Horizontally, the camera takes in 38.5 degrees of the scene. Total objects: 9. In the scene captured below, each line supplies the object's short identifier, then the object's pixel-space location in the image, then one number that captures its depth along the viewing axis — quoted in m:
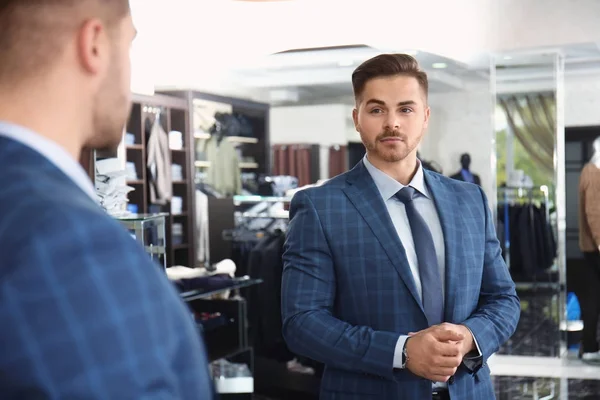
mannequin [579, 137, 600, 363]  6.94
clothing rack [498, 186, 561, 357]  7.48
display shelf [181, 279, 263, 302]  4.34
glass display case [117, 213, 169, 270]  3.27
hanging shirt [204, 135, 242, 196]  11.45
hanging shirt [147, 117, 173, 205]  9.95
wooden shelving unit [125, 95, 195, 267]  9.91
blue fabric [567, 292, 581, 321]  7.89
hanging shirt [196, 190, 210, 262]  10.79
